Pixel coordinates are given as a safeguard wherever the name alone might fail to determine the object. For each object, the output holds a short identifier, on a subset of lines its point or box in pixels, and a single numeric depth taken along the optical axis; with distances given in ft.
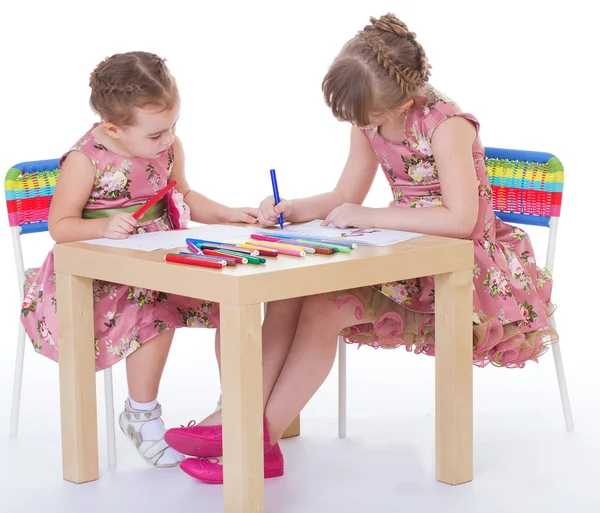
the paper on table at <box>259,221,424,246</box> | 9.79
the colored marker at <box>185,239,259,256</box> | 9.42
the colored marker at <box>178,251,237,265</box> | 9.13
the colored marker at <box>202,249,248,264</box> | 9.20
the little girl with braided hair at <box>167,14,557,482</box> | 10.13
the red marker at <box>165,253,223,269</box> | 9.06
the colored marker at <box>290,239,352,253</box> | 9.48
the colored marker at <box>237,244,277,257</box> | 9.37
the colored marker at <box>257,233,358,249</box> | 9.62
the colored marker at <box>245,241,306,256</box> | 9.39
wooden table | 9.00
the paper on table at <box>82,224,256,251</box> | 9.75
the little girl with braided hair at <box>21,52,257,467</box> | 10.30
